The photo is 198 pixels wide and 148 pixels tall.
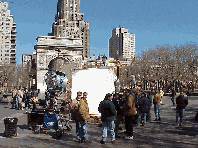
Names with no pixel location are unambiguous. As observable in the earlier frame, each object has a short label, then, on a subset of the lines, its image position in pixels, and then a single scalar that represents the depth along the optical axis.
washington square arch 46.41
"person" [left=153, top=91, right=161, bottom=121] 15.69
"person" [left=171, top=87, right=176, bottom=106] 26.67
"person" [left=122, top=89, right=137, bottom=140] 11.01
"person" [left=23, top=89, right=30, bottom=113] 23.97
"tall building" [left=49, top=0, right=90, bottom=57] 133.38
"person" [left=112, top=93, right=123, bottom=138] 12.07
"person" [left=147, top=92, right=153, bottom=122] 16.06
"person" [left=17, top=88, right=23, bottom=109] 23.93
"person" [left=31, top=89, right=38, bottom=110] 25.16
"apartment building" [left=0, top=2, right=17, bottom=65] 125.00
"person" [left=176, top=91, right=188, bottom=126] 14.16
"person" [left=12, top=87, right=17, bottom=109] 24.70
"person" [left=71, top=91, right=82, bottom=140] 10.57
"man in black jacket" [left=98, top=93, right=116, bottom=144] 10.29
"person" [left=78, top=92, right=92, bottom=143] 10.44
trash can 11.32
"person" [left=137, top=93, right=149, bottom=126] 14.02
